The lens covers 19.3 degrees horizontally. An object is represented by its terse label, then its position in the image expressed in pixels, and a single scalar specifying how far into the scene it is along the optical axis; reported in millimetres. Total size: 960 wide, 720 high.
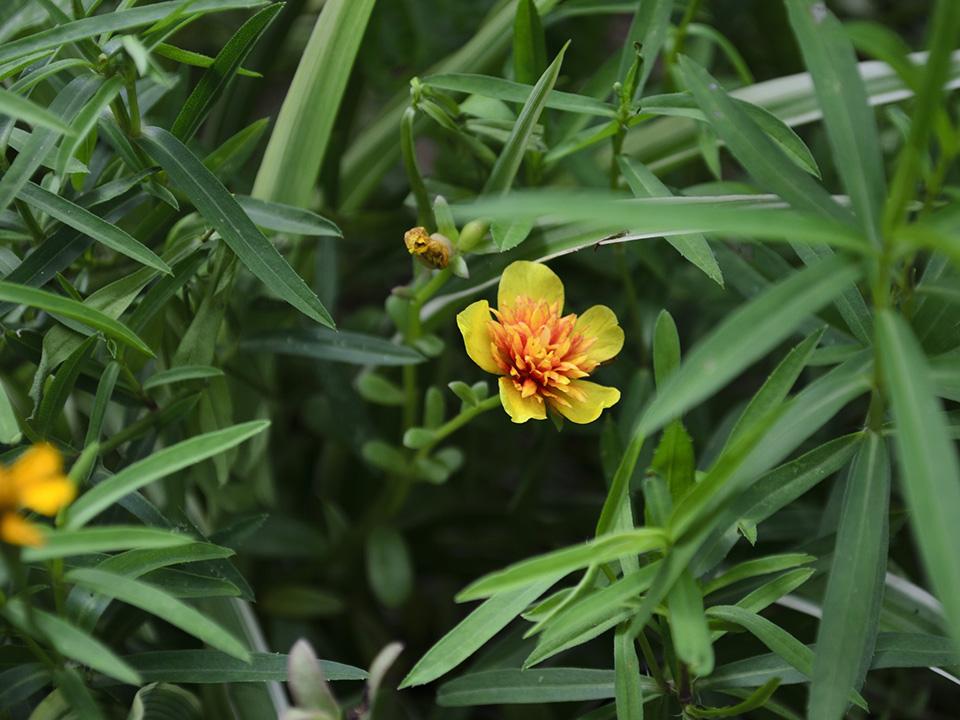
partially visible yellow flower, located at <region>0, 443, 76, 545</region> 398
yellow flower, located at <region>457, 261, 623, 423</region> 457
